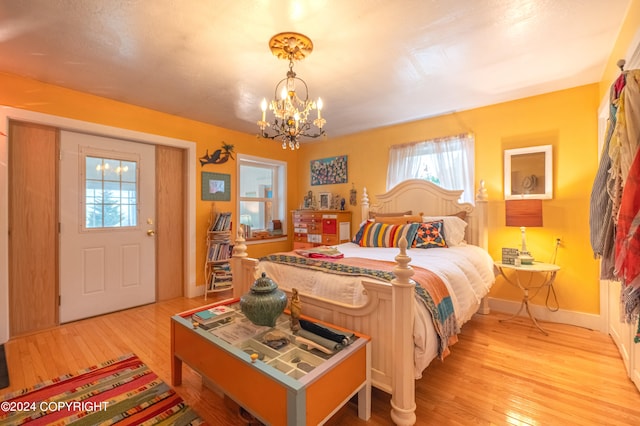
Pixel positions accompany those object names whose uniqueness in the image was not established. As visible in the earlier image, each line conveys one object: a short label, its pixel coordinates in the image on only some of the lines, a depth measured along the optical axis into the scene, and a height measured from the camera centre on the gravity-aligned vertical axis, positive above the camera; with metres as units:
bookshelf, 3.80 -0.58
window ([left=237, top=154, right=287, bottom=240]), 4.52 +0.31
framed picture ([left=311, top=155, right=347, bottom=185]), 4.54 +0.71
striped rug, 1.57 -1.16
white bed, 1.46 -0.56
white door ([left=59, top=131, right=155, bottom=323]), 2.91 -0.15
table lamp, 2.61 -0.01
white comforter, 1.54 -0.49
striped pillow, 2.96 -0.23
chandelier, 1.95 +0.86
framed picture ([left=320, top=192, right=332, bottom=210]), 4.56 +0.20
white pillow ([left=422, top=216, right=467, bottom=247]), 2.97 -0.18
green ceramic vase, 1.59 -0.52
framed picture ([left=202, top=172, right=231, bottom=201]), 3.91 +0.37
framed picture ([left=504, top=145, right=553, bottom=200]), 2.90 +0.43
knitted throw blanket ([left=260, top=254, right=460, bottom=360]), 1.61 -0.44
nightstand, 2.60 -0.67
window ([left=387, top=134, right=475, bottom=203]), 3.38 +0.65
